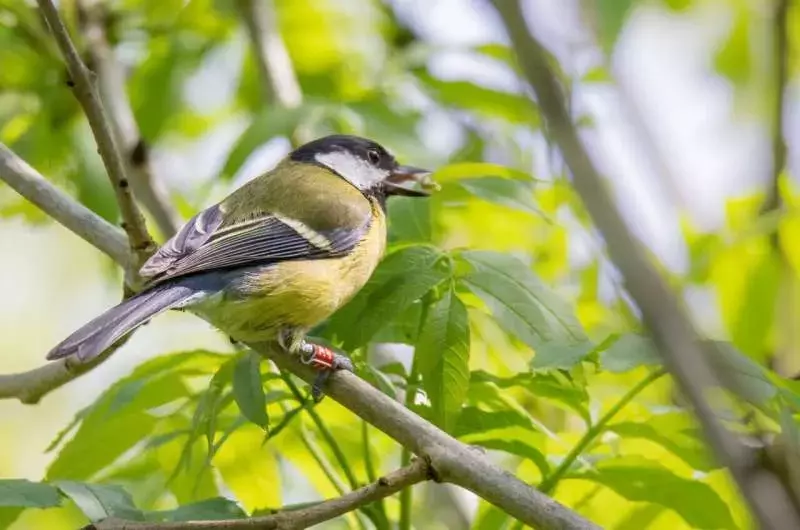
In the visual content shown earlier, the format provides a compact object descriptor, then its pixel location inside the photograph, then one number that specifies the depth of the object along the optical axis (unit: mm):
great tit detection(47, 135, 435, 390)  4609
